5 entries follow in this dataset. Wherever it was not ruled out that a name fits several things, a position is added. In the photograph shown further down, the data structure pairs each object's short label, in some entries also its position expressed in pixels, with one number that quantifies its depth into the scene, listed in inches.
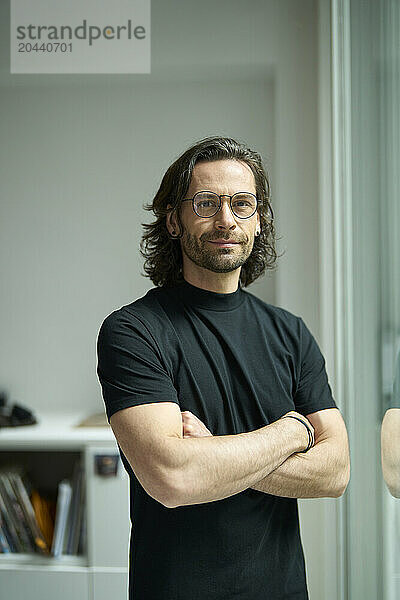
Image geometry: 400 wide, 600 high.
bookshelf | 86.4
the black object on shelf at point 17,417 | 90.7
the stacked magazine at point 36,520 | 89.9
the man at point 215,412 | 43.0
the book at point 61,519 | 88.8
